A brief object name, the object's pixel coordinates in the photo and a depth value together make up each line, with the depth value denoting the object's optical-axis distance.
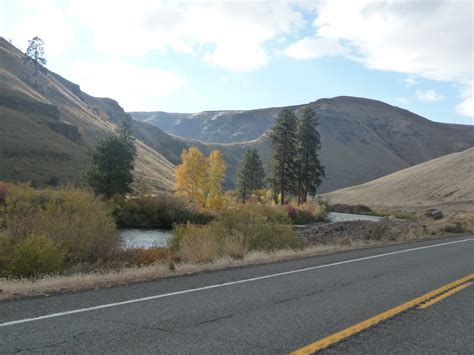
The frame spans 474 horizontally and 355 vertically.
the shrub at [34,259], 10.20
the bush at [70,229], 11.90
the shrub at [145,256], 13.38
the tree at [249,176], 81.31
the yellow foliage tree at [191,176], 74.38
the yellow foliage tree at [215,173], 74.89
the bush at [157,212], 46.28
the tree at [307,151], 60.84
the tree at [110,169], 51.53
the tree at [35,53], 136.12
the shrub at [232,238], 14.16
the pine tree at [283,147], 57.66
